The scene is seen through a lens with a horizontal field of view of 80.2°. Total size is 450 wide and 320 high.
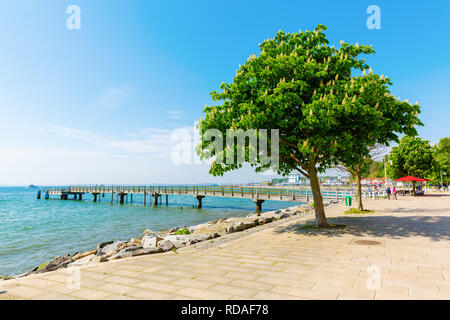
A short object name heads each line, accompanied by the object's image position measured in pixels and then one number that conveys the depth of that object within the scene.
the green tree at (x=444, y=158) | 56.59
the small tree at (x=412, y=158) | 40.00
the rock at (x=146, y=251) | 8.45
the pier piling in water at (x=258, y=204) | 39.97
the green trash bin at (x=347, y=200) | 23.08
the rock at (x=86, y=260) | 10.40
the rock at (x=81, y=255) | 12.12
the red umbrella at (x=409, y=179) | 35.15
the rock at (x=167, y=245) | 9.04
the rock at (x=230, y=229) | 12.34
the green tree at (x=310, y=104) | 9.86
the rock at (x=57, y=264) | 10.44
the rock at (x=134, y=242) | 12.82
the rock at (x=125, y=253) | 8.98
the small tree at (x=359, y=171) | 19.16
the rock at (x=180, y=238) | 10.10
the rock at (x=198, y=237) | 10.28
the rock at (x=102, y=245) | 13.79
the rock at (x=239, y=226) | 12.84
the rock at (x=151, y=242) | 11.05
